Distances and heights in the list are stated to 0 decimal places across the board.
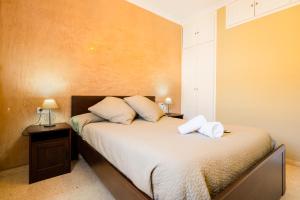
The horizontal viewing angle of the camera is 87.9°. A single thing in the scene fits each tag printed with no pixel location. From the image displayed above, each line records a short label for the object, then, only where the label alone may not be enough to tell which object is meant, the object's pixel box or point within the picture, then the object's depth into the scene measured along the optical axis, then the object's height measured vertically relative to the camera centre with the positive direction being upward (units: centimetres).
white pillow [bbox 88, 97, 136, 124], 213 -17
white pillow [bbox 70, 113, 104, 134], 212 -30
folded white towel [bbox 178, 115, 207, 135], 150 -25
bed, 89 -48
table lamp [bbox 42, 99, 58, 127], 196 -8
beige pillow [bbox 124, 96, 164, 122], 233 -14
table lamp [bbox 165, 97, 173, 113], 341 -4
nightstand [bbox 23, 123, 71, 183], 178 -64
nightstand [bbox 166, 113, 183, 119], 318 -33
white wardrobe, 332 +75
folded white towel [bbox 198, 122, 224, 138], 138 -27
